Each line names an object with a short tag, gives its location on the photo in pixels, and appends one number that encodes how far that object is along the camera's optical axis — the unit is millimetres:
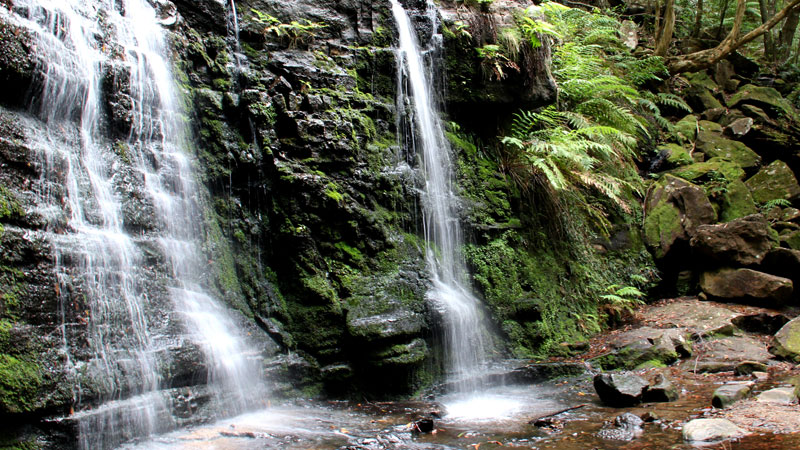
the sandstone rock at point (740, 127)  12117
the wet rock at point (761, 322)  6848
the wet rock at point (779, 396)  4017
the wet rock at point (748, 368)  5266
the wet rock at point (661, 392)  4533
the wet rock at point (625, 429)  3678
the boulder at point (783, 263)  8000
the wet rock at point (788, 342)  5608
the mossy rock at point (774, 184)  10703
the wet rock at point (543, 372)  5695
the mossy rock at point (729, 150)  11391
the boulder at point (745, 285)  7574
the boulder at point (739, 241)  8031
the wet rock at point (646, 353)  5977
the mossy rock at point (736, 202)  9664
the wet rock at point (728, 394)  4145
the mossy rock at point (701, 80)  14030
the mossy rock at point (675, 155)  10703
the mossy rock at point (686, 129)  11930
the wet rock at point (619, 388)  4512
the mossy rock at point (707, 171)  10266
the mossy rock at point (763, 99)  13258
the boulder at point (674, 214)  8984
